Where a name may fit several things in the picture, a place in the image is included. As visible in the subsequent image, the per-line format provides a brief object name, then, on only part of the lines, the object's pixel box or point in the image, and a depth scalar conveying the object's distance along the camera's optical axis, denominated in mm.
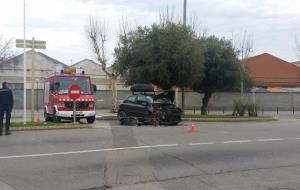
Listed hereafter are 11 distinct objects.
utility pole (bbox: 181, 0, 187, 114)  37344
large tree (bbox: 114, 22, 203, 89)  35219
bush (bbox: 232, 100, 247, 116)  37719
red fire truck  28812
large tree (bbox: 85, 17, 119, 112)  46219
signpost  23828
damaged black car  28359
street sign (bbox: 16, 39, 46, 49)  23812
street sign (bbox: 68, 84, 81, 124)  24883
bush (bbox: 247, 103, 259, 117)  37688
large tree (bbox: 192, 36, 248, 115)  38750
